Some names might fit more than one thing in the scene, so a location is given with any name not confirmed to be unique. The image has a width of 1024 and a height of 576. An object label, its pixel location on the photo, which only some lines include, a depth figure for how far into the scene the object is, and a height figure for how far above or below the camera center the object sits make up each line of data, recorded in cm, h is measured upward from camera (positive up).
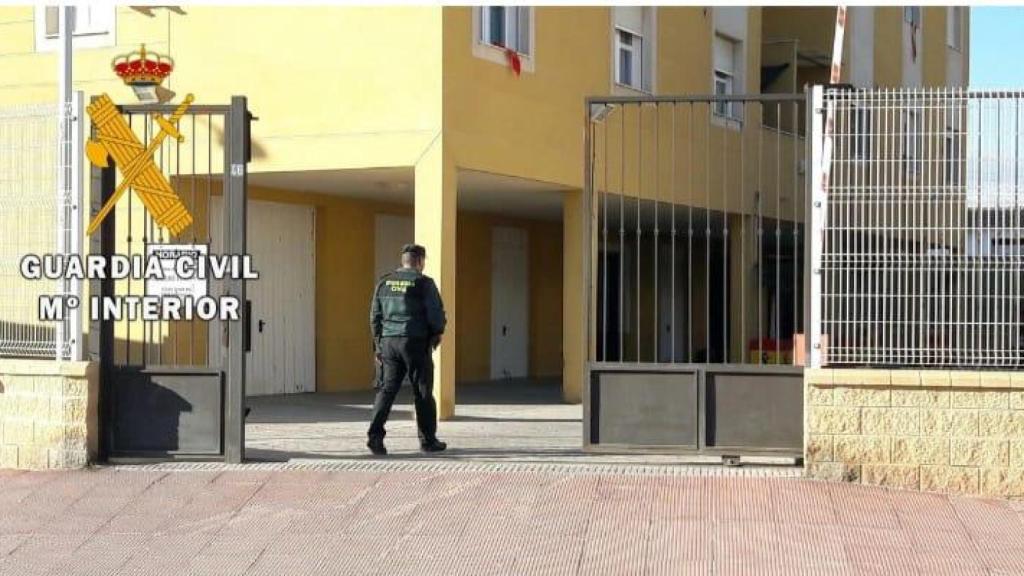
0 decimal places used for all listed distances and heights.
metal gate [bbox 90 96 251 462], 1152 -72
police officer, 1203 -32
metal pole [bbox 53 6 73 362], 1160 +73
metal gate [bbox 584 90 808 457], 1134 -1
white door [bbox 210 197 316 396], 1900 -5
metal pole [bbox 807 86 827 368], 1091 +57
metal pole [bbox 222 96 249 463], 1147 +32
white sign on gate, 1191 +14
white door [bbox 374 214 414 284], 2103 +77
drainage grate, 1114 -134
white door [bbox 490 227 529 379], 2469 -18
